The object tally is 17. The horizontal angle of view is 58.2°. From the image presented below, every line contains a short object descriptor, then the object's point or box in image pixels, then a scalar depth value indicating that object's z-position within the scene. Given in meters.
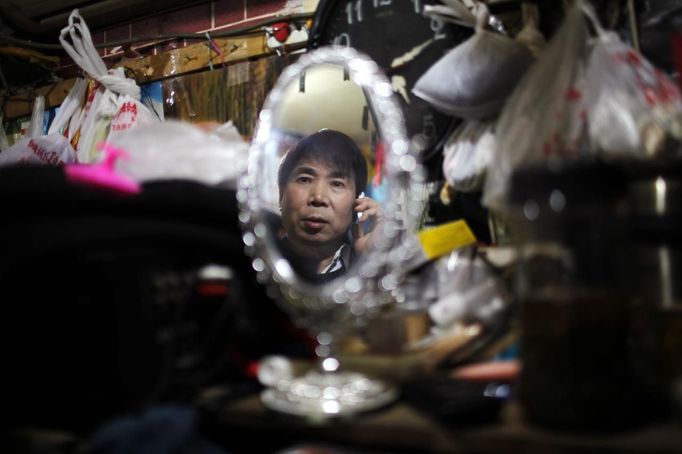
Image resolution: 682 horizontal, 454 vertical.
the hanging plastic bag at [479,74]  0.99
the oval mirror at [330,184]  0.88
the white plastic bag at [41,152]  1.58
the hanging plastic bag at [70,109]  1.76
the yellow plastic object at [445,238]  1.02
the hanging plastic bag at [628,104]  0.76
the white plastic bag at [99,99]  1.56
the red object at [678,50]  0.82
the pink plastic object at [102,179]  0.77
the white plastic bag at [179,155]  0.89
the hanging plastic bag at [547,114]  0.81
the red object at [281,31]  1.51
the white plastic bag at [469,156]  1.03
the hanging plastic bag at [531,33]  1.05
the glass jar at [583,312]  0.59
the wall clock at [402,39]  1.20
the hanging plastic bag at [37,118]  1.88
